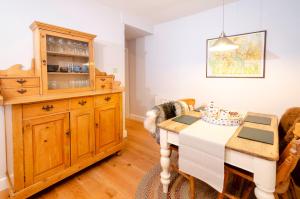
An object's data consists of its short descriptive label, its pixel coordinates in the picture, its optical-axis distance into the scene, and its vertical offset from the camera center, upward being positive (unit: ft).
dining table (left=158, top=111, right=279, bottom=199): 3.28 -1.47
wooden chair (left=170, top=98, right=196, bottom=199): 4.98 -3.00
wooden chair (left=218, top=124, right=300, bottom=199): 3.40 -1.83
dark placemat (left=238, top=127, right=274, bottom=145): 3.96 -1.18
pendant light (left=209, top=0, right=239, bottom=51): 5.51 +1.60
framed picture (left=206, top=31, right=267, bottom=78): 8.17 +1.79
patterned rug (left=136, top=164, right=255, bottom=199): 5.42 -3.55
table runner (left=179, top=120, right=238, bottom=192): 3.87 -1.58
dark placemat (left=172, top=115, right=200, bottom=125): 5.34 -1.02
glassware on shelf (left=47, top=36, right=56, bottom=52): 6.03 +1.78
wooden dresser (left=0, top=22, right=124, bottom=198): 4.94 -0.83
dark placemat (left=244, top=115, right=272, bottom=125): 5.36 -1.03
